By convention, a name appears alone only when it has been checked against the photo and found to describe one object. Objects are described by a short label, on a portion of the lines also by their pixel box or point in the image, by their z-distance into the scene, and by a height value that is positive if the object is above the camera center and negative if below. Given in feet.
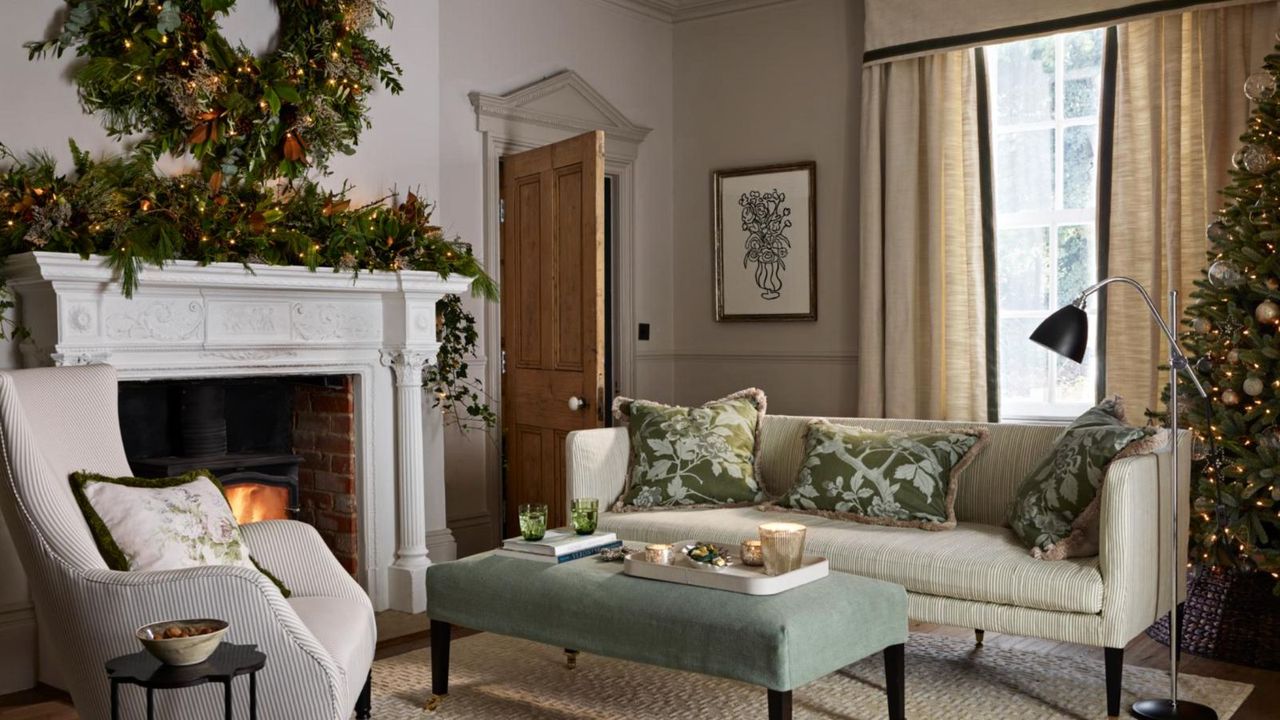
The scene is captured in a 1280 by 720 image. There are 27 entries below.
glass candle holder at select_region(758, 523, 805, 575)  9.78 -1.78
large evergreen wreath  12.44 +2.94
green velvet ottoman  9.03 -2.36
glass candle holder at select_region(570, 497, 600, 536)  11.72 -1.78
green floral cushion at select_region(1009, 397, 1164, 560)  11.12 -1.57
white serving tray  9.62 -2.03
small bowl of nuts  7.02 -1.79
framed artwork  20.26 +1.59
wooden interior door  16.26 +0.37
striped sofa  10.64 -2.19
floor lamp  10.64 -0.32
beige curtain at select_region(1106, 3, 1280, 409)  15.90 +2.46
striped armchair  8.04 -1.82
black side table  6.92 -1.98
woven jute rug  11.00 -3.52
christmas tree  12.65 -0.48
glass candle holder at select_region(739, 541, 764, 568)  10.11 -1.90
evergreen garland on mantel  11.61 +2.11
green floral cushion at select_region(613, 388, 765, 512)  14.06 -1.51
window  17.63 +1.98
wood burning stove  13.28 -1.13
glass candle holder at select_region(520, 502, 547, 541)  11.44 -1.80
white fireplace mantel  11.73 -0.01
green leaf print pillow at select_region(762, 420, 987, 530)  12.59 -1.58
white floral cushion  8.93 -1.43
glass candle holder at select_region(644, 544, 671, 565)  10.36 -1.93
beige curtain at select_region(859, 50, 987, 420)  18.42 +1.37
